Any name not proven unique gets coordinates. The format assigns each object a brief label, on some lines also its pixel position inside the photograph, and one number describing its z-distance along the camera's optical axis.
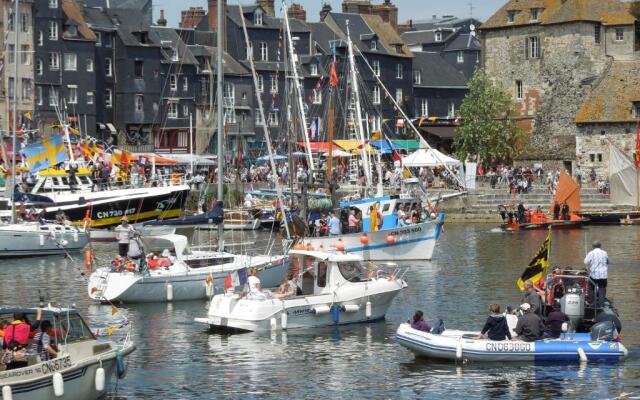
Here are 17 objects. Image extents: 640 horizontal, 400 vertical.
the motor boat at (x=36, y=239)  62.91
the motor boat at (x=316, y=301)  40.09
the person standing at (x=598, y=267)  39.16
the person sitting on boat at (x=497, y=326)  35.41
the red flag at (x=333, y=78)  65.19
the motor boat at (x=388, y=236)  59.44
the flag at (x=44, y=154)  70.31
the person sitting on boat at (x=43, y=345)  29.08
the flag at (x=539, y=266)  41.59
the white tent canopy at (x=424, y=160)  84.94
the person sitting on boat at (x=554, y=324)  35.66
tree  109.25
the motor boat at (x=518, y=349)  35.16
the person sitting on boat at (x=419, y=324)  36.19
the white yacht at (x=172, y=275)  45.84
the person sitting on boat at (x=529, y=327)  35.38
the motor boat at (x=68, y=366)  28.06
